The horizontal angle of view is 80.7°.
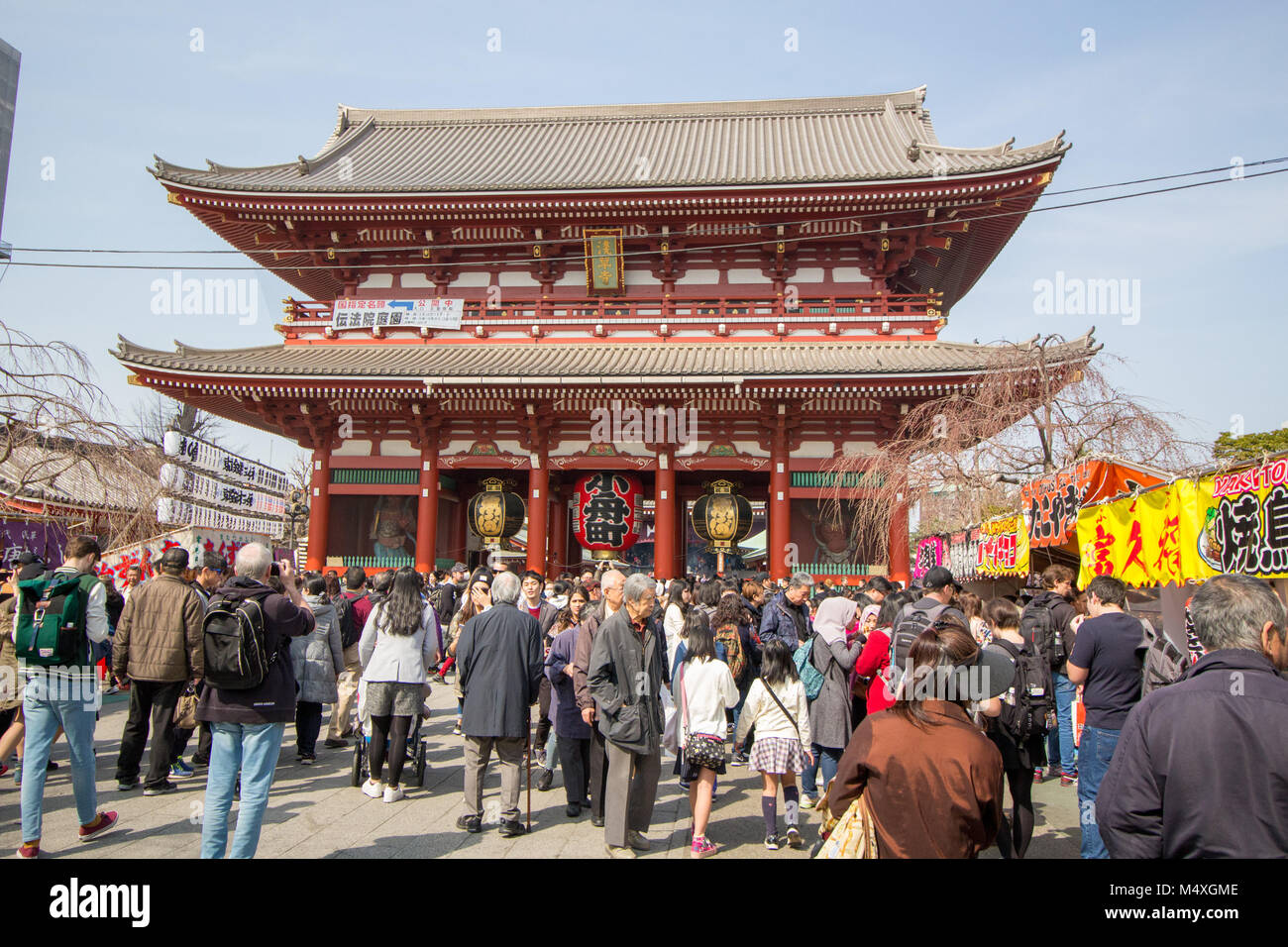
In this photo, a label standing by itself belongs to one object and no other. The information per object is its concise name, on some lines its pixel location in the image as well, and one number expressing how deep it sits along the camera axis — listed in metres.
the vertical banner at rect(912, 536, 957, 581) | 13.91
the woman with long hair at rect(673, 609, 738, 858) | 5.19
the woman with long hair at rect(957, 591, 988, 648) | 7.04
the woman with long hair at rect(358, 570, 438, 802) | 6.10
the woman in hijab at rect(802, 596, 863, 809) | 5.81
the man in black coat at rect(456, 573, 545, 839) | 5.52
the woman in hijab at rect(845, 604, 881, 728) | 6.01
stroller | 6.63
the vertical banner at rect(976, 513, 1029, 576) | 9.97
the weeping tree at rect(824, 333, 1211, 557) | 12.02
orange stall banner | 7.54
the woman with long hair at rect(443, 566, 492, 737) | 7.59
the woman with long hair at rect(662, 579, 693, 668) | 8.08
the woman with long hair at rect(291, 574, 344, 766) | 7.29
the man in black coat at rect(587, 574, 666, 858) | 5.06
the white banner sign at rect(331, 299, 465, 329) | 17.20
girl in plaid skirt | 5.40
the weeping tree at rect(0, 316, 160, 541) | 12.48
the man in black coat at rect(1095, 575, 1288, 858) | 2.32
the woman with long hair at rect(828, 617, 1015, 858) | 2.76
